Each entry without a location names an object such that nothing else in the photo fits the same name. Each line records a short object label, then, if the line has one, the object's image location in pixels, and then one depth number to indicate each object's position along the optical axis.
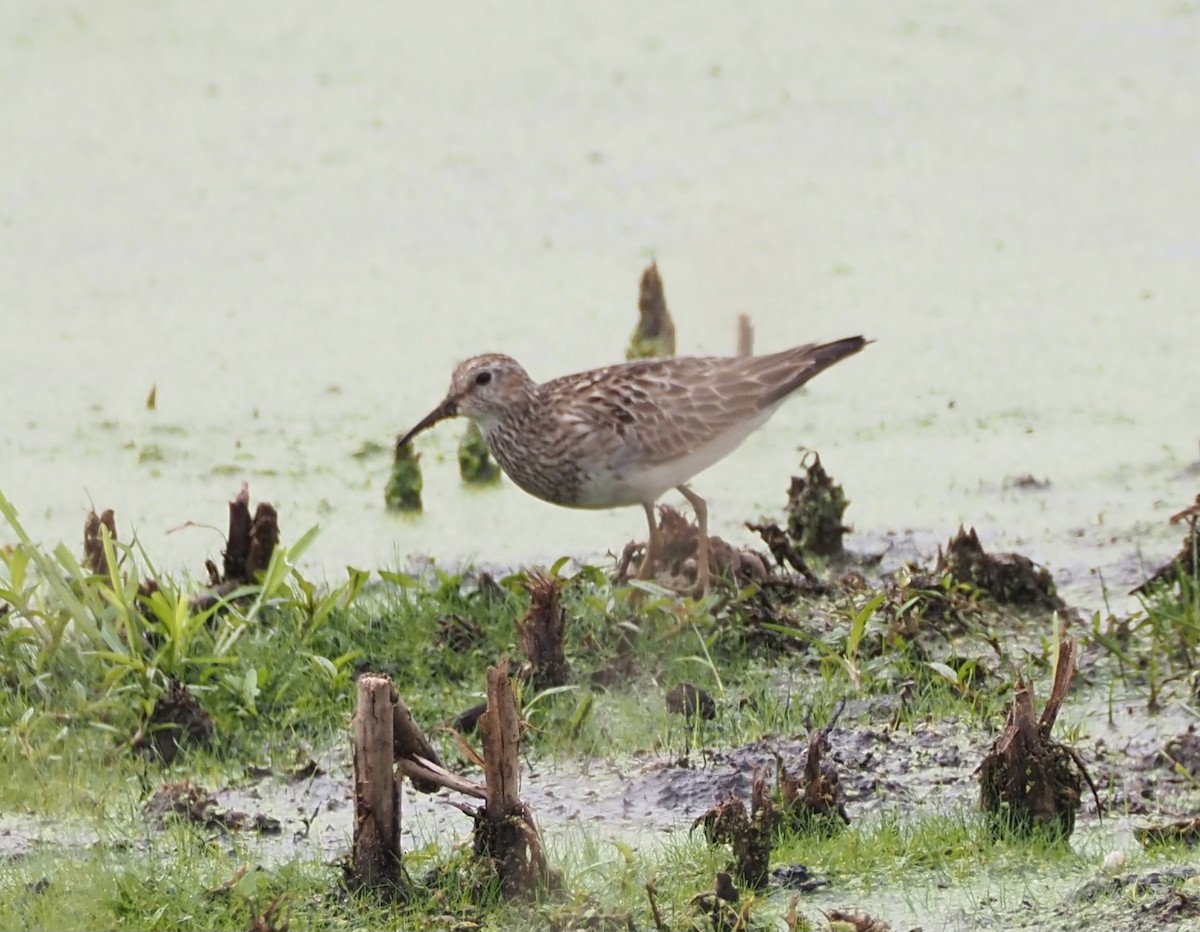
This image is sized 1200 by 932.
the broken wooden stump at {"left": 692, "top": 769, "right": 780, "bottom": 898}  8.63
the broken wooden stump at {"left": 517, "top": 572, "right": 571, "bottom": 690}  11.20
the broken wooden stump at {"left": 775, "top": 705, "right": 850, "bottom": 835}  9.45
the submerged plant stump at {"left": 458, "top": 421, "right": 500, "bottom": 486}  15.14
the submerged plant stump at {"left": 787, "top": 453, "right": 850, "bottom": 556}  13.34
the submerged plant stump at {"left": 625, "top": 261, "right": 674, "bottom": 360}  16.37
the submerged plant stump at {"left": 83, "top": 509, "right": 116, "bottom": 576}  12.33
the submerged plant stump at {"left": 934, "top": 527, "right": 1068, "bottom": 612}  12.48
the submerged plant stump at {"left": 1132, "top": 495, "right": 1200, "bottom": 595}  11.95
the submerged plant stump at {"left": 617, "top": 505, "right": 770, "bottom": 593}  12.58
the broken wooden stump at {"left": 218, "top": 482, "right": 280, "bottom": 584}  12.48
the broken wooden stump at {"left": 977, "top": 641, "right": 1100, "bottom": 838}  9.20
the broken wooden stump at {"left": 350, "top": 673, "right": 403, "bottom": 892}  8.30
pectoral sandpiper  12.84
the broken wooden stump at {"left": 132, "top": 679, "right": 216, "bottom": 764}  10.81
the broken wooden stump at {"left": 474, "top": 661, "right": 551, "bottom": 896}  8.39
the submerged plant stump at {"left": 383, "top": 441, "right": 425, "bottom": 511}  14.25
